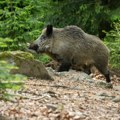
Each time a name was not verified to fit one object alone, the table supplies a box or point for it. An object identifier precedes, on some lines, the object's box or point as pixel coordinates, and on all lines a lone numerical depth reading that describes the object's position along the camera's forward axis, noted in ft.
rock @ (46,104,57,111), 42.39
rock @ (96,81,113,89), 72.08
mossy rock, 62.95
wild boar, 82.58
